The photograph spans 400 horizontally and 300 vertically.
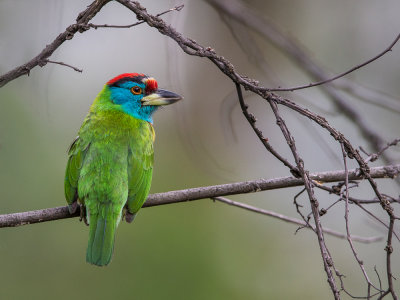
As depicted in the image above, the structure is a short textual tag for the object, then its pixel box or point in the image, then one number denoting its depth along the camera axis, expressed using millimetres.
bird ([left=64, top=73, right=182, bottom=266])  7094
